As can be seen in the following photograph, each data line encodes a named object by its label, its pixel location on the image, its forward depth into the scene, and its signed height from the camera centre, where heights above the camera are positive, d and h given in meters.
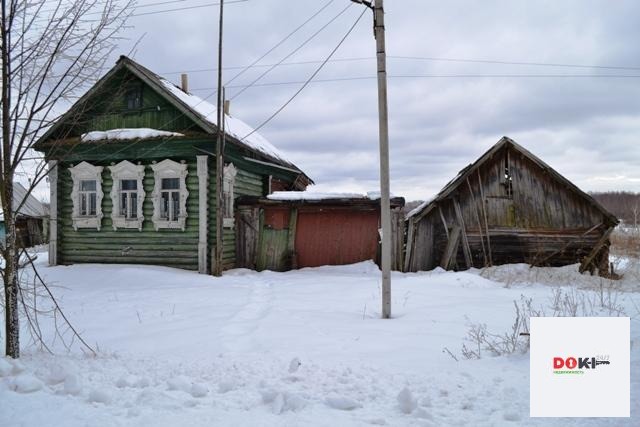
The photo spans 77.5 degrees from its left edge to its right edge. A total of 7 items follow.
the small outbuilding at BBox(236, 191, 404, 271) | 12.20 -0.27
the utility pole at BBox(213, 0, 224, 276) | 10.62 +1.37
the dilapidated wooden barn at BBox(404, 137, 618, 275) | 11.45 +0.04
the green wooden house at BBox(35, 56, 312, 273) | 11.23 +1.21
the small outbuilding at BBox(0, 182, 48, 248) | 25.41 -0.06
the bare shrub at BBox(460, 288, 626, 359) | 3.97 -1.31
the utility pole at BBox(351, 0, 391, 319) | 6.17 +1.56
